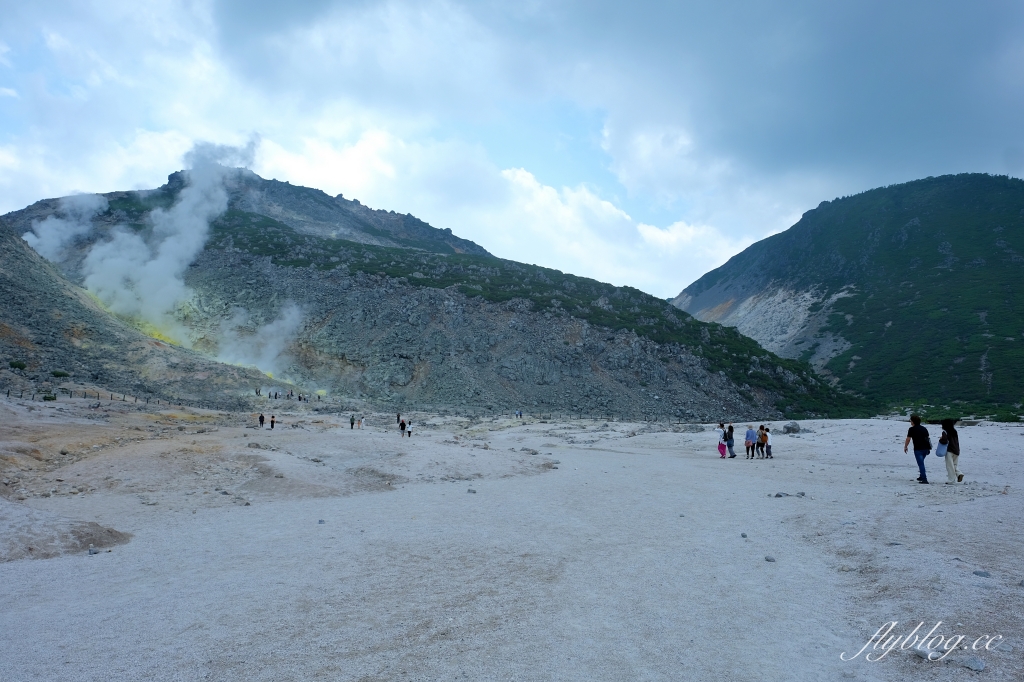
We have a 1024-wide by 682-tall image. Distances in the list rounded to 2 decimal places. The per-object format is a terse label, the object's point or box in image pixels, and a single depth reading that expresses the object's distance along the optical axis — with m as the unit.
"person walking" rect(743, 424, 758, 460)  27.52
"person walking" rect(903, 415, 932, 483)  15.82
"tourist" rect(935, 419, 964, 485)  15.33
